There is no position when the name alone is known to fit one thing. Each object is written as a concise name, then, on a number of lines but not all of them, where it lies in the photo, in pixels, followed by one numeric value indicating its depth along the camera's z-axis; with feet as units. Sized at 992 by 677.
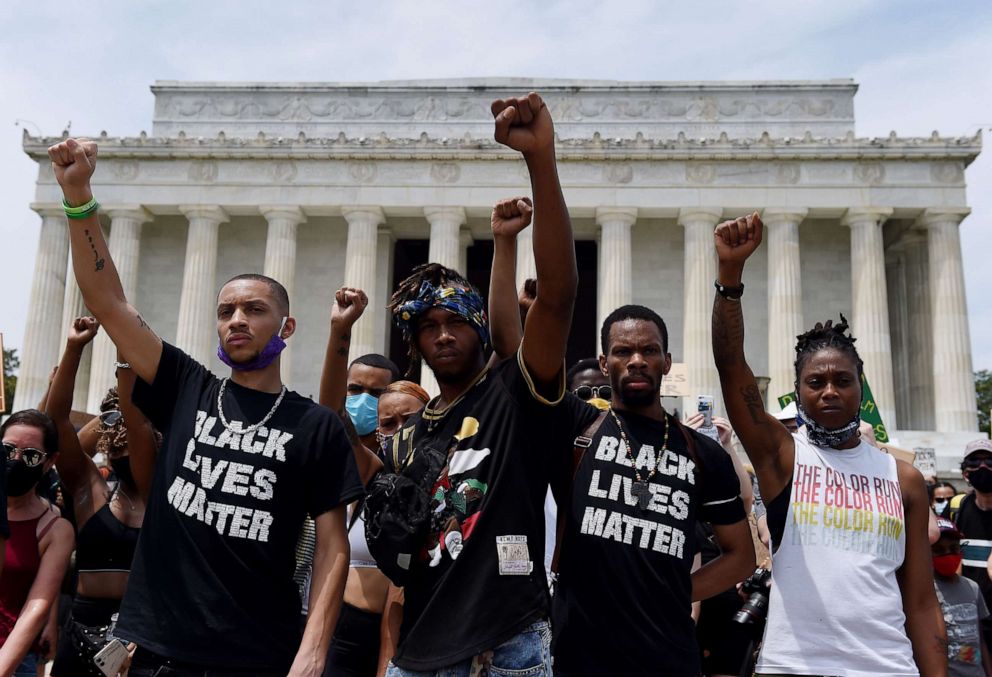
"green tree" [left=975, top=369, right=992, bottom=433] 212.43
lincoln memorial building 118.11
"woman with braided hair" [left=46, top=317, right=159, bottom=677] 17.08
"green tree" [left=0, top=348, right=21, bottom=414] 191.21
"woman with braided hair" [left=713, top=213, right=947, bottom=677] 13.89
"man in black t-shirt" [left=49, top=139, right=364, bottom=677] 12.19
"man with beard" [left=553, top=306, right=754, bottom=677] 12.57
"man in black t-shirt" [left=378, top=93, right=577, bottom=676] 11.37
